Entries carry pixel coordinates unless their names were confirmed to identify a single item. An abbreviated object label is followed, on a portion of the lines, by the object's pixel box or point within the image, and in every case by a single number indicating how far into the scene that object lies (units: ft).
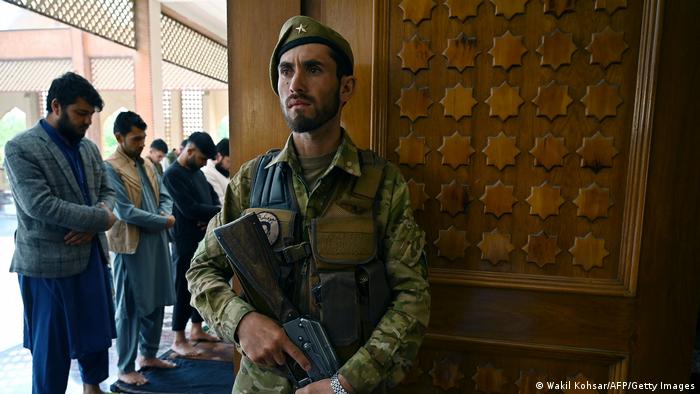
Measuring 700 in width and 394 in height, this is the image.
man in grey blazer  6.09
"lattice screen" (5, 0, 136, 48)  15.23
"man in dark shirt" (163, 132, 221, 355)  9.37
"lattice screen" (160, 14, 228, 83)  24.21
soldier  3.24
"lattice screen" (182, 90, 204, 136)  45.65
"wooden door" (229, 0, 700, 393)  3.85
